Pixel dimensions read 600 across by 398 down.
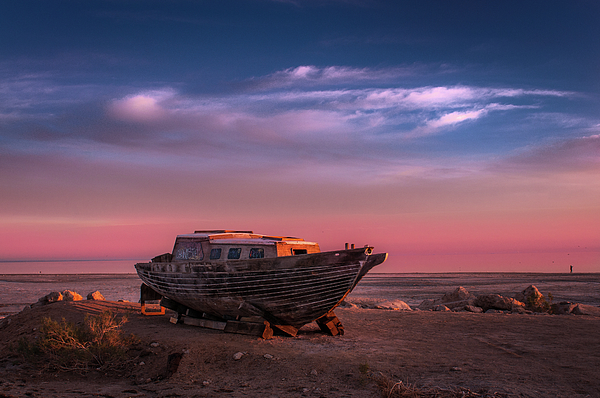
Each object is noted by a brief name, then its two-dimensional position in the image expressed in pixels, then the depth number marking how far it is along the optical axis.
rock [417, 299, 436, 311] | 21.33
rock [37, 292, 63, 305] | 18.37
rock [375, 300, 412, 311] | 21.29
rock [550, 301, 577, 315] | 17.67
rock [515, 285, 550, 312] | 18.66
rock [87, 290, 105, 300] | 19.99
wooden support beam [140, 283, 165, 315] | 15.70
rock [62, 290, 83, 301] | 19.42
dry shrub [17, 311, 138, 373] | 10.19
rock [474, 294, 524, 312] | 18.88
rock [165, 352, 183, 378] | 9.33
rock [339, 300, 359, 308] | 20.60
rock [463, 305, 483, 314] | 19.08
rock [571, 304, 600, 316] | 16.85
